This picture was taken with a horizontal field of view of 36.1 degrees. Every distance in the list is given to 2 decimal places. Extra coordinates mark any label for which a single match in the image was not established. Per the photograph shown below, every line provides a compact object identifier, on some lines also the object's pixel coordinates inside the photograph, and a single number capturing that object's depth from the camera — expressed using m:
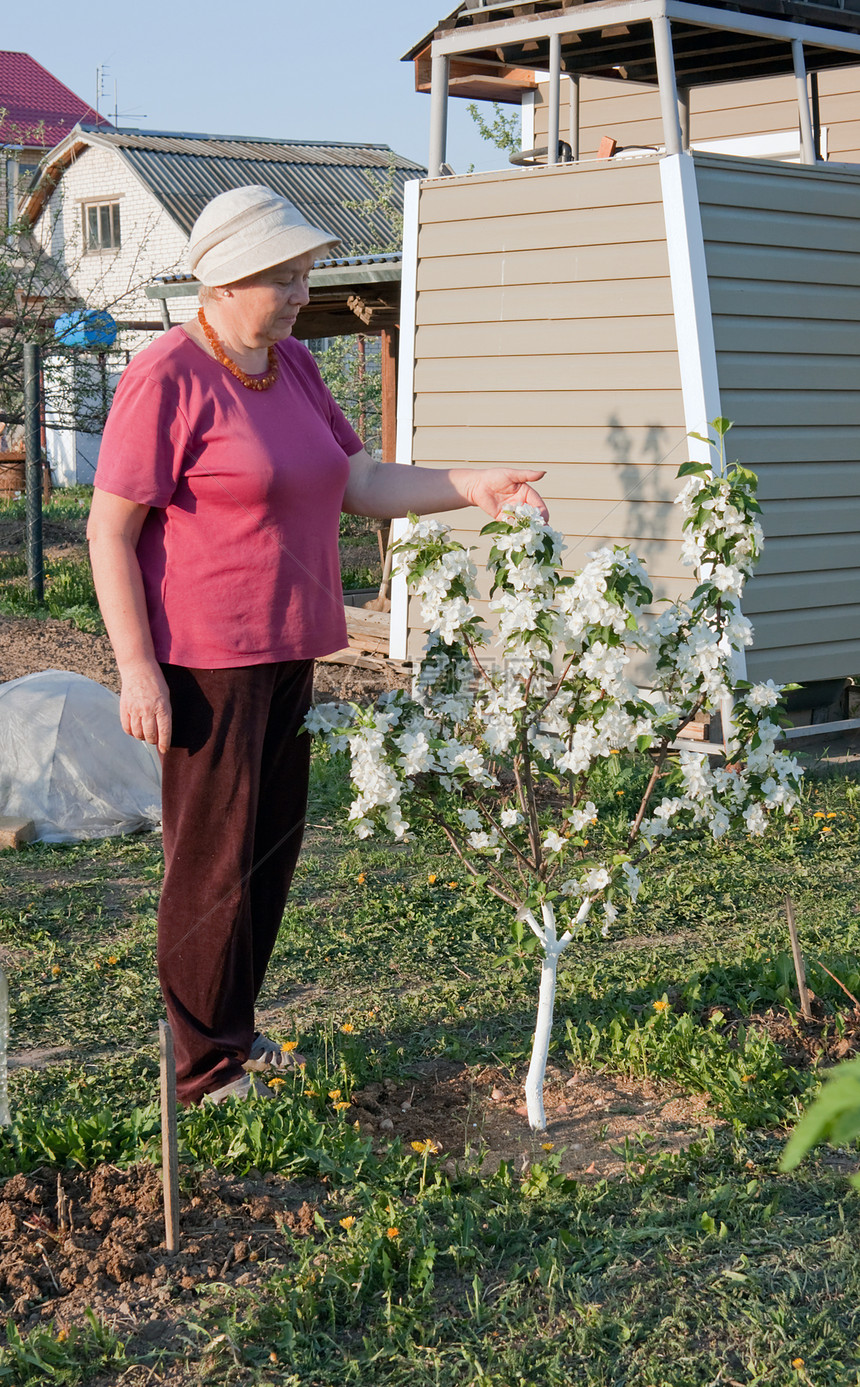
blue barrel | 11.55
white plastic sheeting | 5.57
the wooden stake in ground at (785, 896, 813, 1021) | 3.25
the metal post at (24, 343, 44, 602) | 9.71
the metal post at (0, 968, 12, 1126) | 2.76
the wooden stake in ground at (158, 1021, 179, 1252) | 2.36
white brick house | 26.80
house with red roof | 32.84
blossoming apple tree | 2.70
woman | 2.69
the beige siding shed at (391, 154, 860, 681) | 5.80
